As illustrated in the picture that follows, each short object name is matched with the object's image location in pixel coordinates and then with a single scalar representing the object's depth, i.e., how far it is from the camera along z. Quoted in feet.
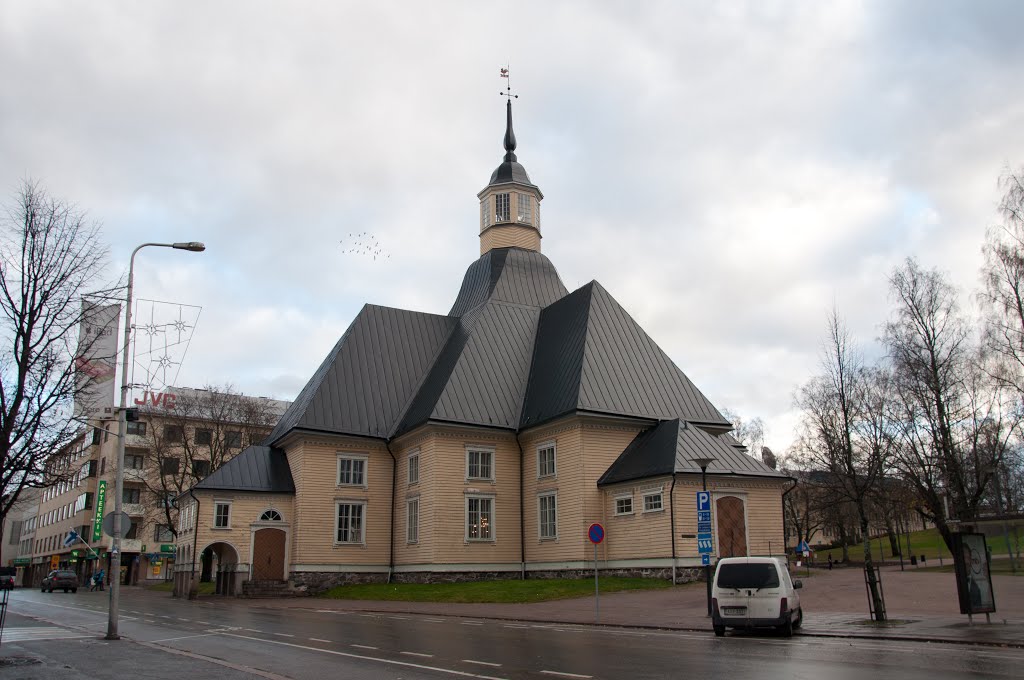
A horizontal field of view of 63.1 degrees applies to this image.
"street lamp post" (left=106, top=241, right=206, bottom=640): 56.24
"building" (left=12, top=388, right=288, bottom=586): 188.44
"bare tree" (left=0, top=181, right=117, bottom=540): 65.62
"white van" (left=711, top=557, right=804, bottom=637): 54.39
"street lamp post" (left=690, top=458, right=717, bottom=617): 77.28
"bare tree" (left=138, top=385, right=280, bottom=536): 183.21
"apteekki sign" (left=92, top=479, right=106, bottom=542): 214.28
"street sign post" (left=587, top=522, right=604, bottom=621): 76.84
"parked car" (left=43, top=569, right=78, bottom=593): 161.68
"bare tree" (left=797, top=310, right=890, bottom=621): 113.39
